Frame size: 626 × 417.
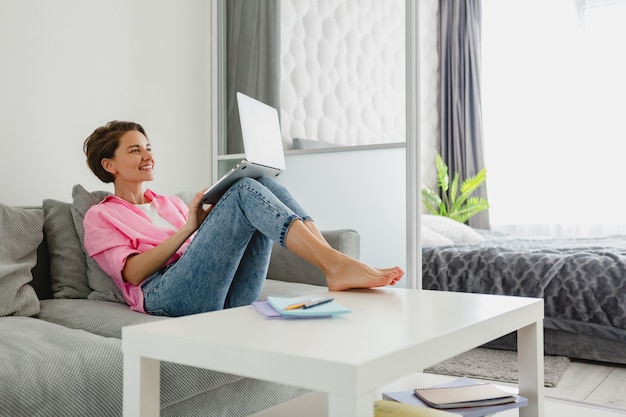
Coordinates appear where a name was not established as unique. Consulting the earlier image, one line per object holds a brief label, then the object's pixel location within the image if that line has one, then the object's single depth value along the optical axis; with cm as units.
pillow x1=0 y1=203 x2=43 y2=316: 193
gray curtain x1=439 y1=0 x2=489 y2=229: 567
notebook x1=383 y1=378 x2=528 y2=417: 148
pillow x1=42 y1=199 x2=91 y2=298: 220
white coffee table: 92
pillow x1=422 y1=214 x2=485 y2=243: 416
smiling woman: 180
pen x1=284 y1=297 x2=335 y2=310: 132
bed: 297
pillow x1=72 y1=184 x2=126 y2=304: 220
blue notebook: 127
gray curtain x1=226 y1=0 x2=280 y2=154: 339
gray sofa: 136
